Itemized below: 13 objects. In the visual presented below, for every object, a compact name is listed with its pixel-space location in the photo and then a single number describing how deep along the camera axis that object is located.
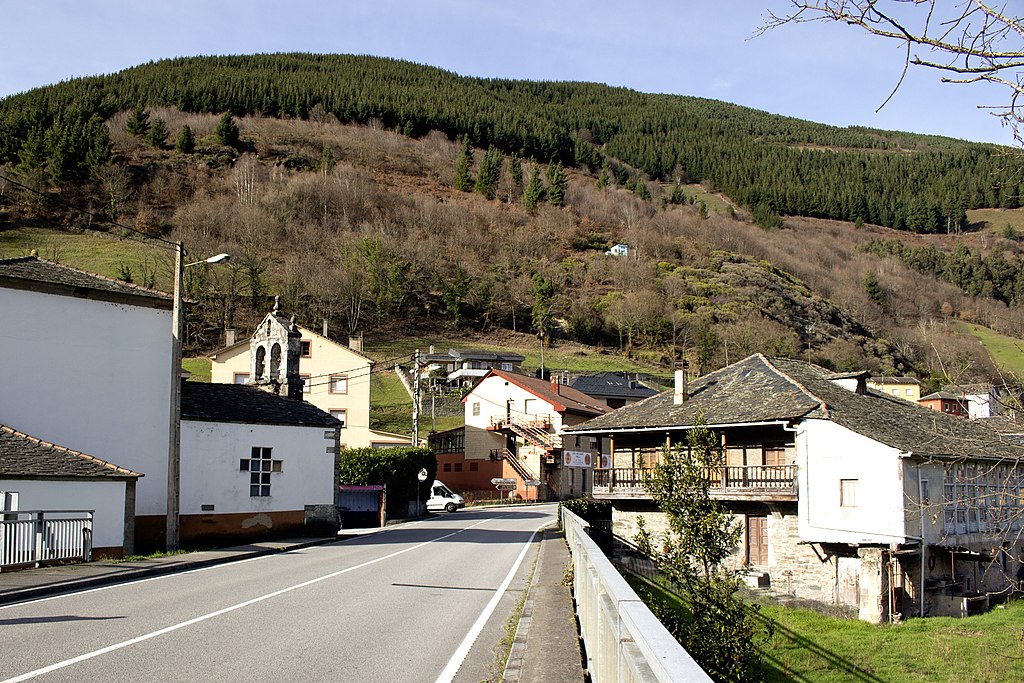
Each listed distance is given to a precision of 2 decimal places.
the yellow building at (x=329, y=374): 62.06
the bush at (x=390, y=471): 41.75
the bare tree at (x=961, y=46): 4.71
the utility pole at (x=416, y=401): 47.34
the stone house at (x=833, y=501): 28.03
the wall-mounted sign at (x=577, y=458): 57.28
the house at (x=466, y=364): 84.00
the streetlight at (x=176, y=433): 21.61
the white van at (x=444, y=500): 49.78
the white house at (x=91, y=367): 21.56
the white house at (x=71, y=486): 17.88
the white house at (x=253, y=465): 25.52
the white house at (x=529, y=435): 60.38
